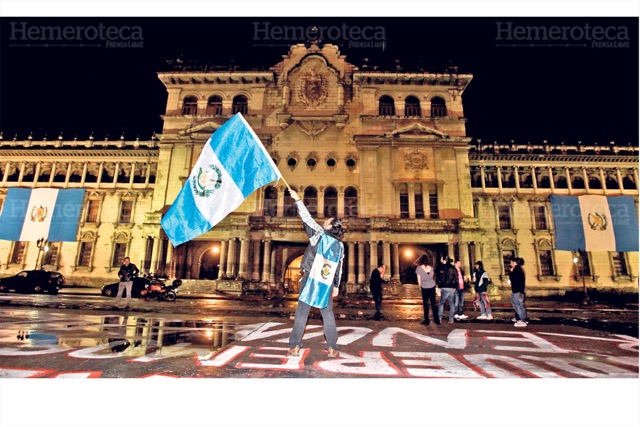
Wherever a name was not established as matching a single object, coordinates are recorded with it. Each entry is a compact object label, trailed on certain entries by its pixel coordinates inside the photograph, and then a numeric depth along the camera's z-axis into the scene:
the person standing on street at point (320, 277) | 4.23
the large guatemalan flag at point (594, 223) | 24.58
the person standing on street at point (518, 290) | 7.90
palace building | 24.95
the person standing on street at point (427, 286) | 8.17
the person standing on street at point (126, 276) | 10.74
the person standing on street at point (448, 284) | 8.67
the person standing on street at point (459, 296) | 8.98
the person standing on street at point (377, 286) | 9.71
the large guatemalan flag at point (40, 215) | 25.52
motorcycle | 15.46
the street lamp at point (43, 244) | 24.56
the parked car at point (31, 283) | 18.30
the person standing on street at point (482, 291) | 9.11
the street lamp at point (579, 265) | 19.28
